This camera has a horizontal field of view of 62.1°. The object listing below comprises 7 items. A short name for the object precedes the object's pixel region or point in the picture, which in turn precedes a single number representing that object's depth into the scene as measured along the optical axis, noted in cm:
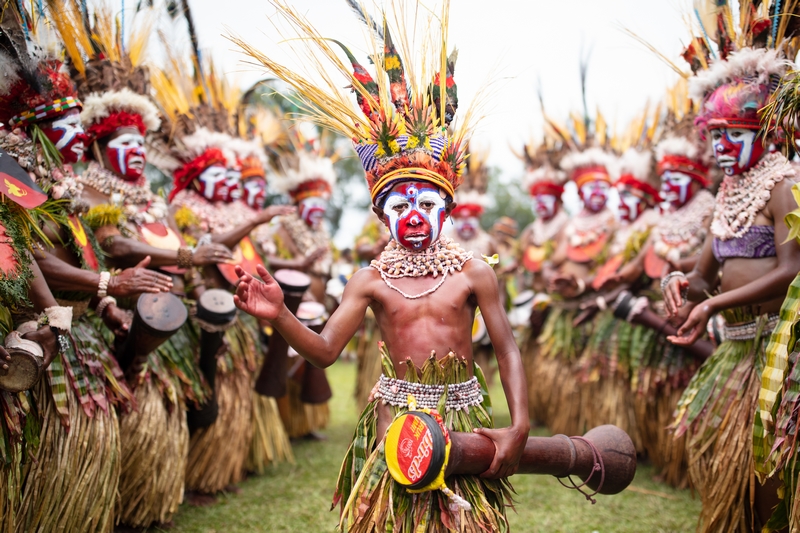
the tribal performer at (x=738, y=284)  314
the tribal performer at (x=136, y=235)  375
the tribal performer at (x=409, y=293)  252
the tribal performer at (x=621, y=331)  547
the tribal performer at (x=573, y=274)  624
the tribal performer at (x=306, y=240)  604
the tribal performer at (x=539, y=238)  682
